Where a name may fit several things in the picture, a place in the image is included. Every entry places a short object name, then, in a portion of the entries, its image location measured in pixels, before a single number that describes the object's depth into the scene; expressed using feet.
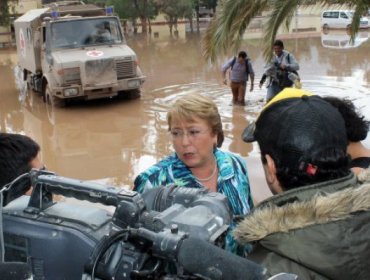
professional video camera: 3.27
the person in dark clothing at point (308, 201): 3.88
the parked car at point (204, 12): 143.94
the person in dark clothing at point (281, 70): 28.94
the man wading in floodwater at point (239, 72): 33.91
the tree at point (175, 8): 115.65
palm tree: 23.18
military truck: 34.81
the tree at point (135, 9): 116.98
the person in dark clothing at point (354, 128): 7.36
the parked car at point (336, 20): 96.53
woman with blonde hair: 7.36
